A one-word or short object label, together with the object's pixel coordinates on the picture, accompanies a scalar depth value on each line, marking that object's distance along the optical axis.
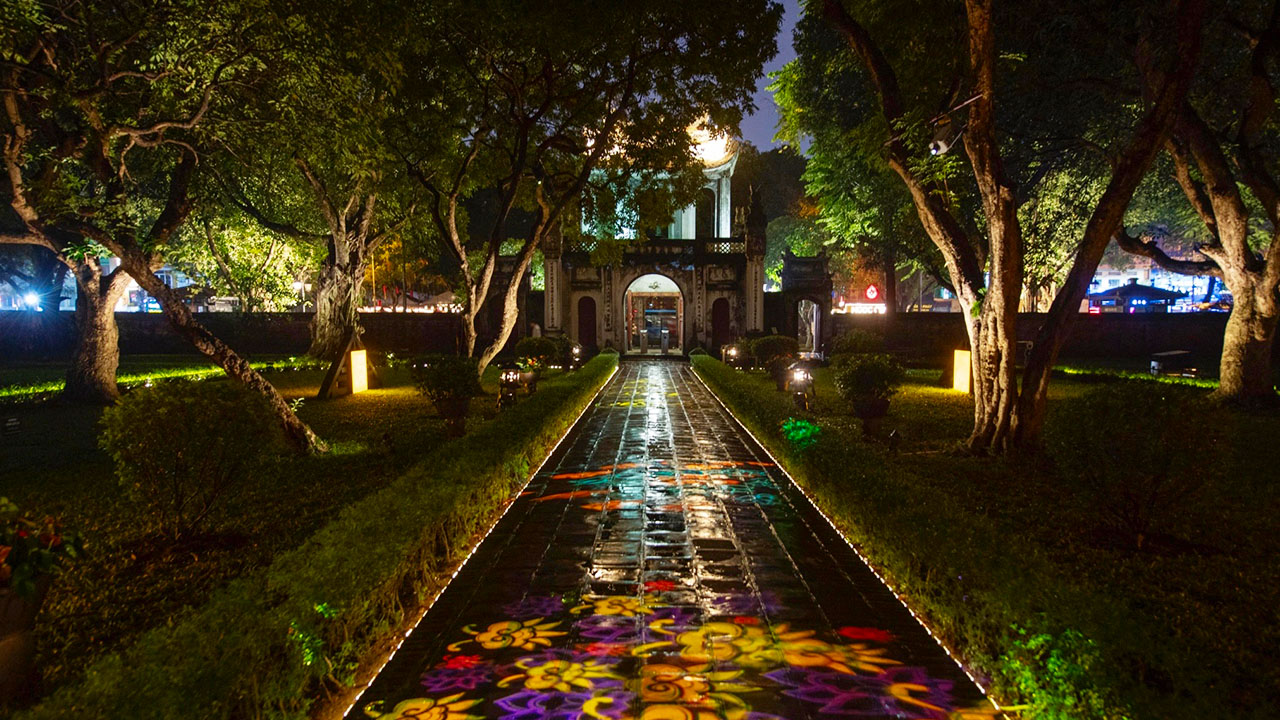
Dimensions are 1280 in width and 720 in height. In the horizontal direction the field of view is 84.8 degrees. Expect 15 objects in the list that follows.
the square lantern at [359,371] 17.36
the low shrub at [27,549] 3.21
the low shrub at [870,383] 12.12
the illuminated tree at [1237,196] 12.67
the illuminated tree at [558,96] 12.59
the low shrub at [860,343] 22.61
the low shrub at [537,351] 22.70
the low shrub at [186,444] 5.63
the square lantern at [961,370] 18.20
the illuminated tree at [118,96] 9.31
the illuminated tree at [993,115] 8.62
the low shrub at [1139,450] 5.68
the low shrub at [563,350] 24.17
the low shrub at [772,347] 23.52
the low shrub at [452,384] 12.05
